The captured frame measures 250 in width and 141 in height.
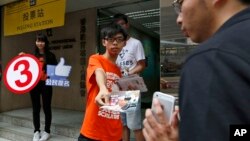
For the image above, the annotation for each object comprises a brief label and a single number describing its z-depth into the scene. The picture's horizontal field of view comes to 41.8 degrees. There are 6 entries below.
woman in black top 4.77
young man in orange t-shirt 2.36
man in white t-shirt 3.90
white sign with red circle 3.13
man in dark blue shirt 0.63
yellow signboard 5.50
